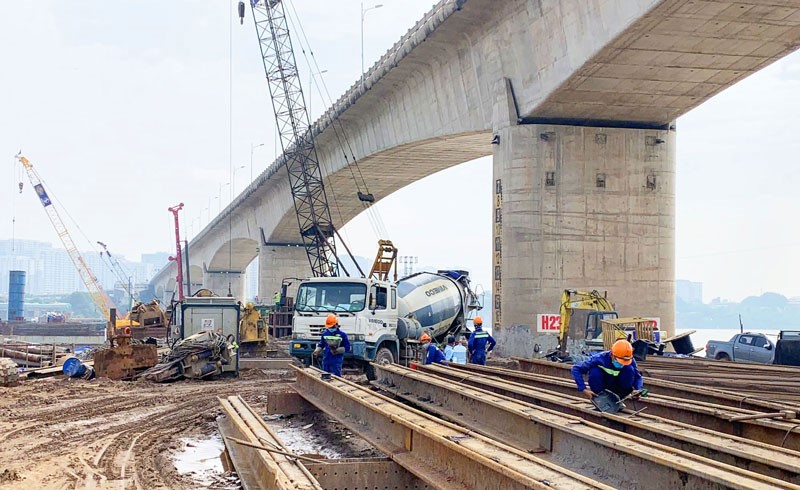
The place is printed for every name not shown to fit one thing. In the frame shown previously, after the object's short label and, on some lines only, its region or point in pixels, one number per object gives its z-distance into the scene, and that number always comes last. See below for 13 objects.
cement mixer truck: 20.17
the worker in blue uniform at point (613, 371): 9.16
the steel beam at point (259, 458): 7.27
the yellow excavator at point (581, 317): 22.61
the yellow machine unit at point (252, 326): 28.95
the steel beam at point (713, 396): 9.88
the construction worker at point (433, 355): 17.00
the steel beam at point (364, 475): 8.01
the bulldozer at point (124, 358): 20.89
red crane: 74.19
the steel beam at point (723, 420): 7.92
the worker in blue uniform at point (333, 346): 15.87
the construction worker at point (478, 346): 17.95
